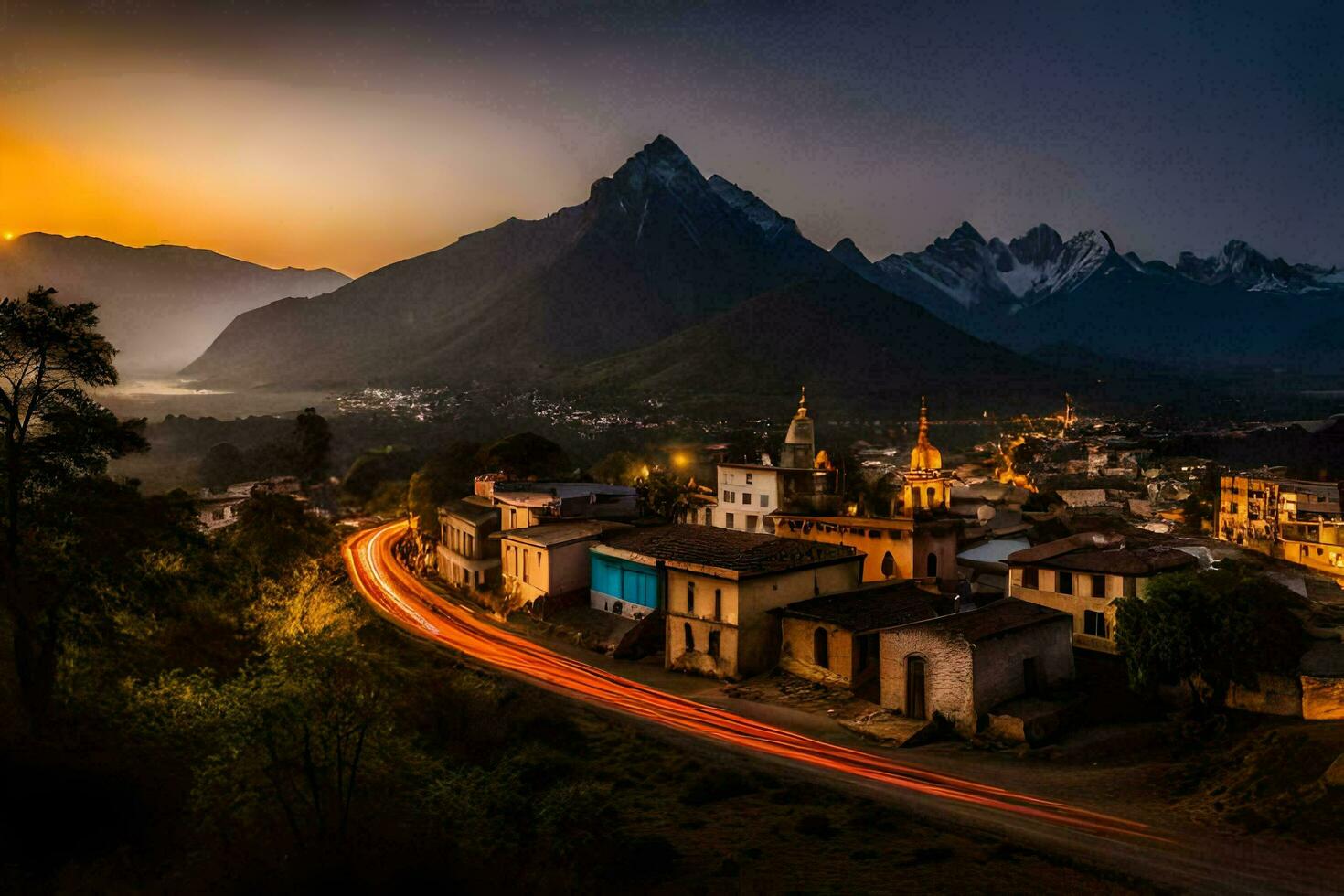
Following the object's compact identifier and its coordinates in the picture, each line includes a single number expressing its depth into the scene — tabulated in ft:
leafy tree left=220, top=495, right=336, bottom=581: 138.62
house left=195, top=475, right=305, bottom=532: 221.66
